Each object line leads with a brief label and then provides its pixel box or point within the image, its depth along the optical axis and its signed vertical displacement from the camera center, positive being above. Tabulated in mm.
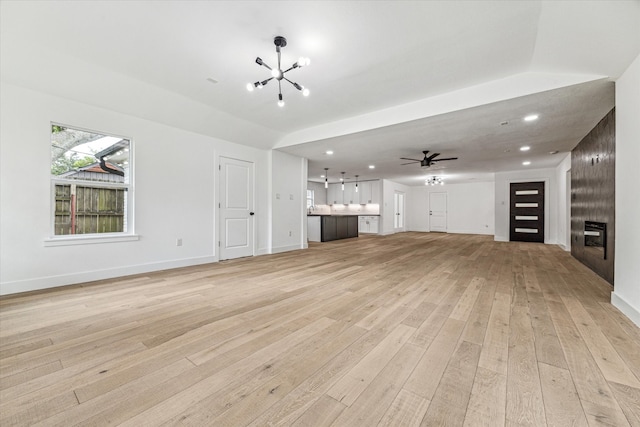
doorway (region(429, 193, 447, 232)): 12266 +22
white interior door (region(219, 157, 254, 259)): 5285 +79
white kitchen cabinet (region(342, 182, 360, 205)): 11797 +842
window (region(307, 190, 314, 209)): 12205 +676
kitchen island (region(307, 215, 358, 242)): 8586 -526
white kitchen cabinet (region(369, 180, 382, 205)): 11031 +885
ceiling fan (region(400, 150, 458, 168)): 6108 +1271
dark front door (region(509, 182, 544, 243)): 8336 +25
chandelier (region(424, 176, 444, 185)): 9508 +1278
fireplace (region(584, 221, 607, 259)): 3609 -373
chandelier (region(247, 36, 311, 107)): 2457 +1476
